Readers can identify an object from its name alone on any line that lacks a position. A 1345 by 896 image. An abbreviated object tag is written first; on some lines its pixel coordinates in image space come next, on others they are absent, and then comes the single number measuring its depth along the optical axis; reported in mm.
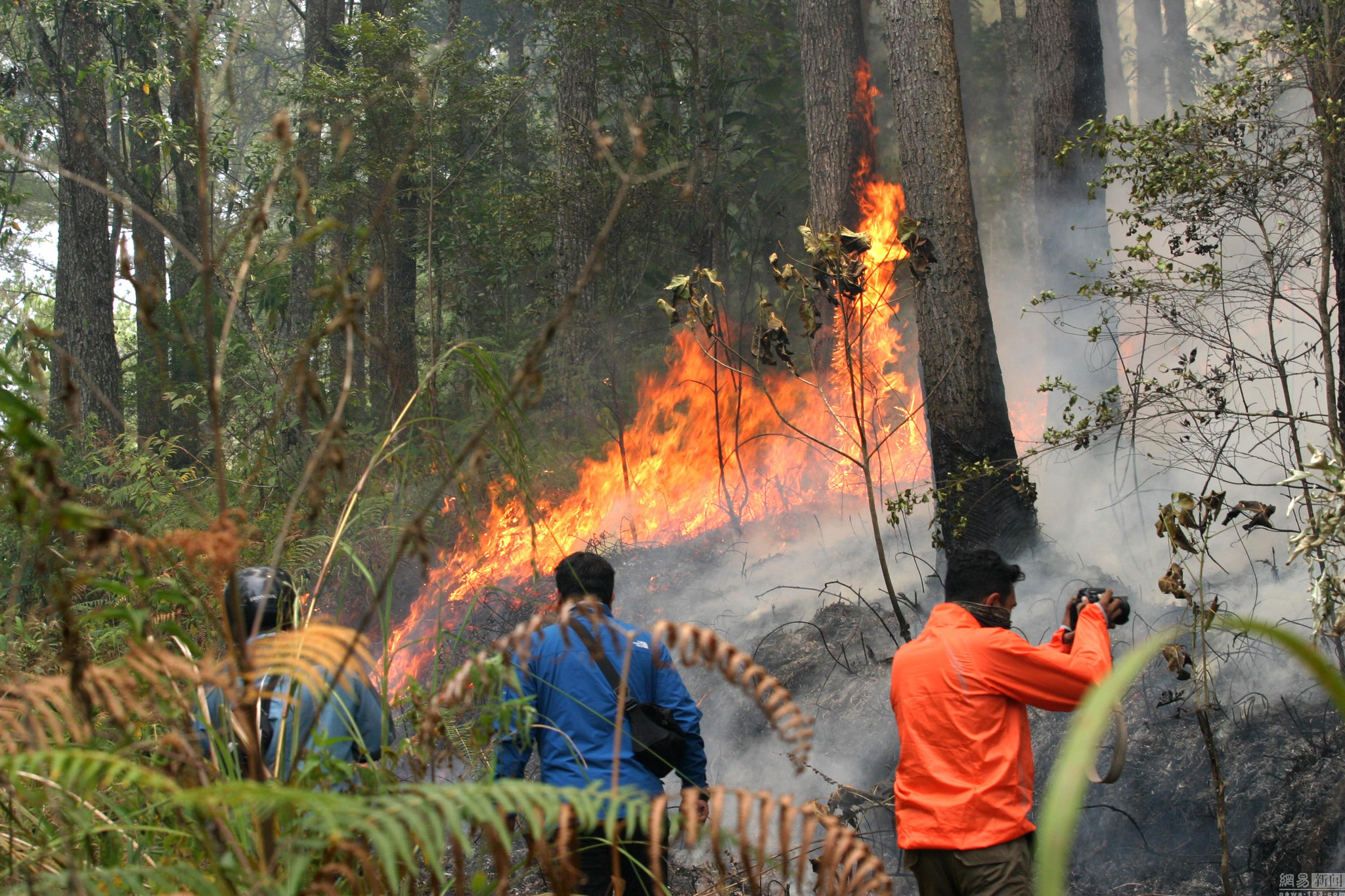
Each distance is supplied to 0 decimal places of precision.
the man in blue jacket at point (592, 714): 3705
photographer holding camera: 3475
